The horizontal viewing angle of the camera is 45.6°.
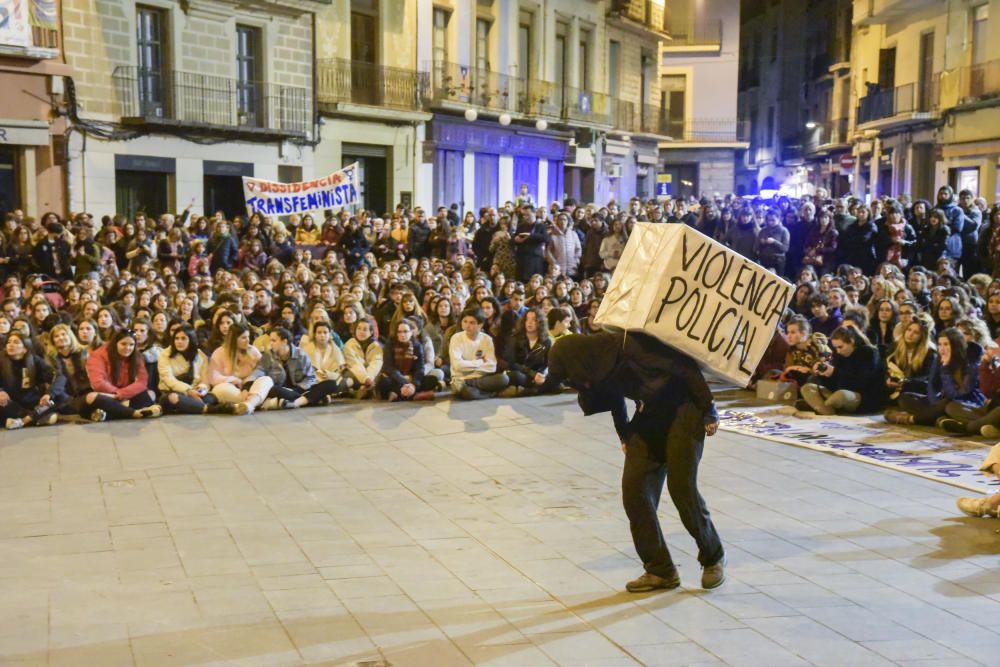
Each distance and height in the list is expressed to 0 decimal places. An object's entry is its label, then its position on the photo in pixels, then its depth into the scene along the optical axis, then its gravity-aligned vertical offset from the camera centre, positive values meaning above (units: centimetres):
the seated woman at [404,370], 1308 -183
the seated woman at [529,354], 1345 -170
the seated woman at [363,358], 1319 -171
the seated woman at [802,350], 1302 -155
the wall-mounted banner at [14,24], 2062 +309
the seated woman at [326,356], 1311 -169
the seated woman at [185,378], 1204 -181
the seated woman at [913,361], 1205 -155
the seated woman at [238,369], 1230 -174
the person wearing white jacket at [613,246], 1999 -67
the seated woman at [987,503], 800 -197
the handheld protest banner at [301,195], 1969 +15
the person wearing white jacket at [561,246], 2019 -68
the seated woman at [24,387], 1137 -178
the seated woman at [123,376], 1177 -173
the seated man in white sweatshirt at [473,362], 1329 -176
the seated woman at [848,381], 1222 -177
